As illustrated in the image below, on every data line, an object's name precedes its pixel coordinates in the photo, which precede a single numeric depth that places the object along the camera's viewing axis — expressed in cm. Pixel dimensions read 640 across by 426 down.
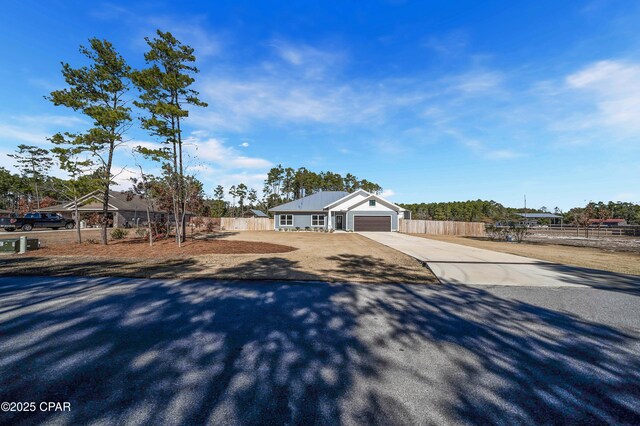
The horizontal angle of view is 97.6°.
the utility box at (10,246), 1194
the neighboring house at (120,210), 3356
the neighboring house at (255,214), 6291
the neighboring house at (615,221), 7441
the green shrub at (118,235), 1848
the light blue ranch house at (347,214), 3431
